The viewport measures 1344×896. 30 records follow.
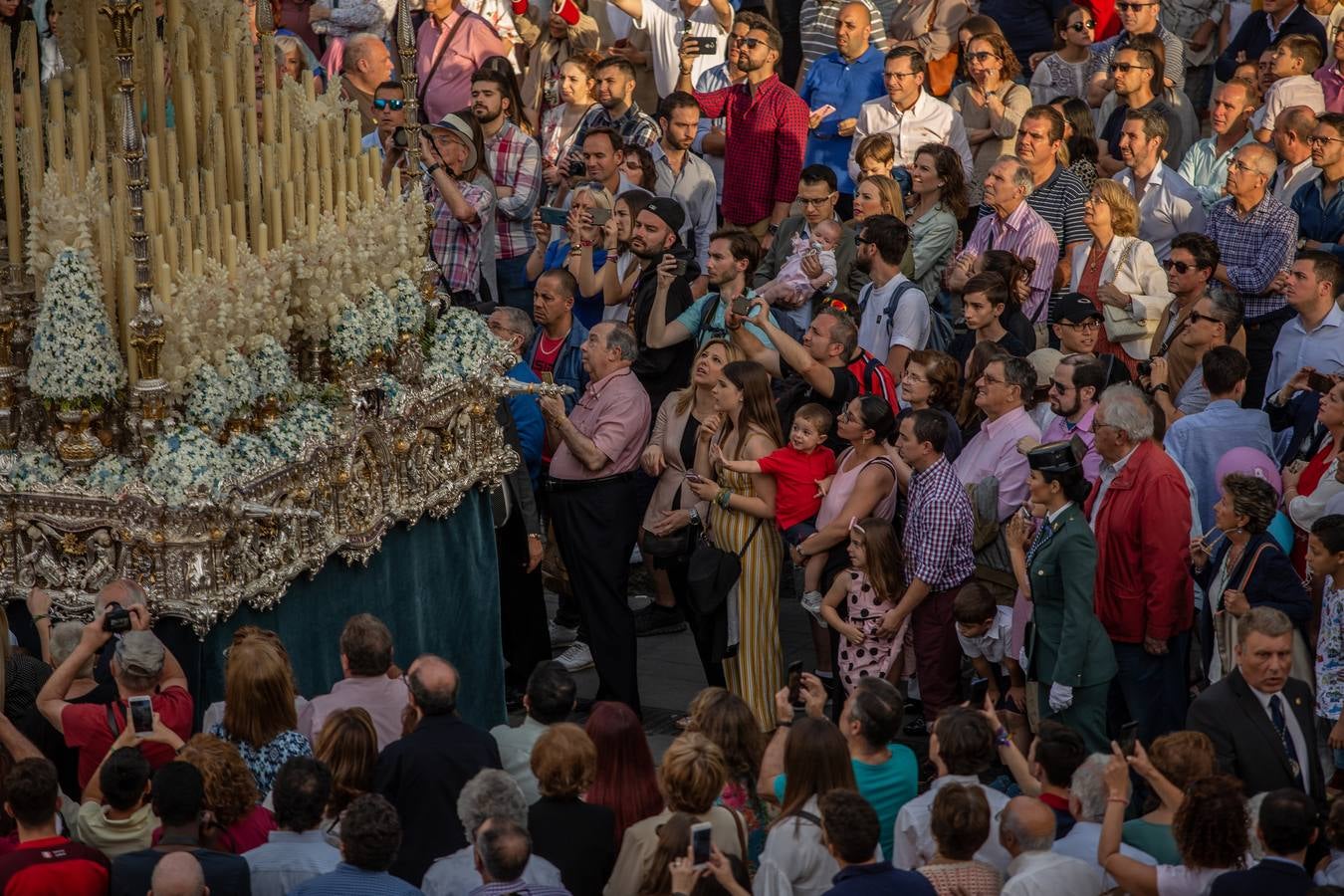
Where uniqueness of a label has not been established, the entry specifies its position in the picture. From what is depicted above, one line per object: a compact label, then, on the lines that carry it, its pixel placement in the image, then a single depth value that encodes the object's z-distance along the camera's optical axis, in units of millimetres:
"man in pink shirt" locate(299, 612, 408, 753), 14414
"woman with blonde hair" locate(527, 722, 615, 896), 12641
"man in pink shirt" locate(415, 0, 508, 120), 28375
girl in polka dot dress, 18172
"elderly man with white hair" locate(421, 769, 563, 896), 12000
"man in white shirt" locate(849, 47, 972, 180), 25266
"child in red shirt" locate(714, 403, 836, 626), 18922
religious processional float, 15305
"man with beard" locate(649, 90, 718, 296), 25406
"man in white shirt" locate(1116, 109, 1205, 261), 23141
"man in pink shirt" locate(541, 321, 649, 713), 19672
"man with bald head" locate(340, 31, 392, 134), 27266
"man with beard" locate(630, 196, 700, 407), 21844
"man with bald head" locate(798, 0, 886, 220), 26656
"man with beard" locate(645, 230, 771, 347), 21406
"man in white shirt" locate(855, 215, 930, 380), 21562
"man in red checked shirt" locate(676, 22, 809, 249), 25937
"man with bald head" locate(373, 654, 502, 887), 13305
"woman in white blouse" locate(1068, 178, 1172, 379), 21344
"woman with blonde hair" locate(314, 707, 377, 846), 13062
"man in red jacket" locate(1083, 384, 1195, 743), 16984
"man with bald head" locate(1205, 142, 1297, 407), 21312
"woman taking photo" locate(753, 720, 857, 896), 12391
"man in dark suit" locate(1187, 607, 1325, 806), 14281
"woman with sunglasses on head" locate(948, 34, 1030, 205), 25719
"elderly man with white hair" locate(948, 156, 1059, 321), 22312
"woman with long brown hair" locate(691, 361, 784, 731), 18953
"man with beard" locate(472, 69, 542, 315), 25156
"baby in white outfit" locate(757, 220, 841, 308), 21781
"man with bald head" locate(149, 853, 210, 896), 11242
